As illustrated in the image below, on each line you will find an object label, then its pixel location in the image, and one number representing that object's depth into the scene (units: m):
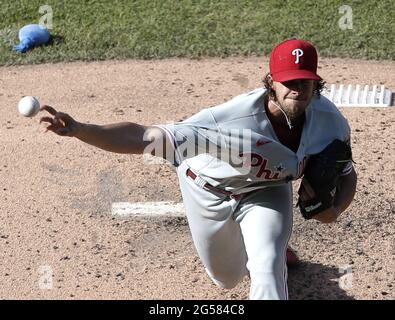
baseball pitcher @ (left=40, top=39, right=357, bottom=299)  8.17
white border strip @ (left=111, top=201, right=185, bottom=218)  11.70
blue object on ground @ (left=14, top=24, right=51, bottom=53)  17.03
